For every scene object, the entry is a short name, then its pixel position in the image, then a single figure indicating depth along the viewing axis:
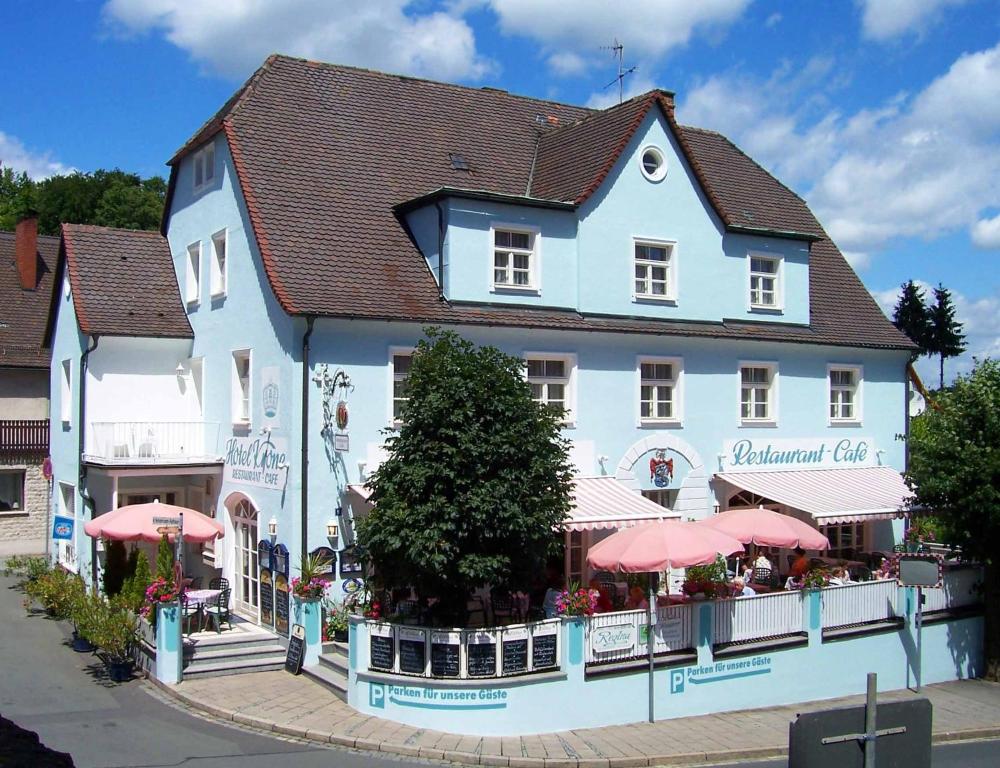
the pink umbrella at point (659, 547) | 16.78
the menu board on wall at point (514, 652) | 15.88
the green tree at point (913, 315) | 86.25
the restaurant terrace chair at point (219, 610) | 20.12
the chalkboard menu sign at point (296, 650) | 18.53
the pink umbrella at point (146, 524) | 19.56
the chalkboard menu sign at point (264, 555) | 20.31
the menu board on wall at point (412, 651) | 15.91
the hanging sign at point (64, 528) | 24.53
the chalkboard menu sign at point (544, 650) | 16.06
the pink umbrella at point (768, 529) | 19.70
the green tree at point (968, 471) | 20.64
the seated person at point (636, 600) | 18.34
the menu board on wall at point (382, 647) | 16.11
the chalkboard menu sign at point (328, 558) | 19.19
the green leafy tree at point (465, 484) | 15.91
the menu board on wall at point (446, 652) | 15.73
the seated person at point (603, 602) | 17.69
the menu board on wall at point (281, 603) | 19.75
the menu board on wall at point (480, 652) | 15.77
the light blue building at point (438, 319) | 19.97
